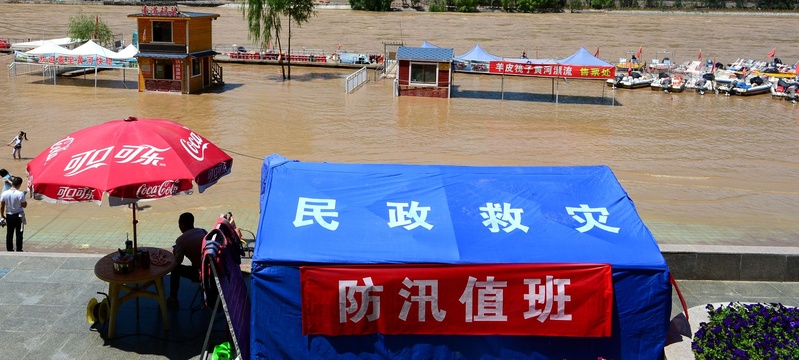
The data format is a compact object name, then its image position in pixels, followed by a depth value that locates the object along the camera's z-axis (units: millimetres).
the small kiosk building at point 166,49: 34188
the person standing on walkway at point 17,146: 19680
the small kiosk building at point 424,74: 34469
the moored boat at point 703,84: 39416
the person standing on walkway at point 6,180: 11621
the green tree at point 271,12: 40688
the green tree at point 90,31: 44906
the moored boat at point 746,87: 38250
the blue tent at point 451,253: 6359
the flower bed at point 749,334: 5555
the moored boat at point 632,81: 40000
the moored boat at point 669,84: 39156
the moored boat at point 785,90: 36719
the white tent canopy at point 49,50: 35344
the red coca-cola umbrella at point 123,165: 6941
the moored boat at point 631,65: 44531
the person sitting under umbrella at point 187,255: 8109
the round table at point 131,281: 7389
